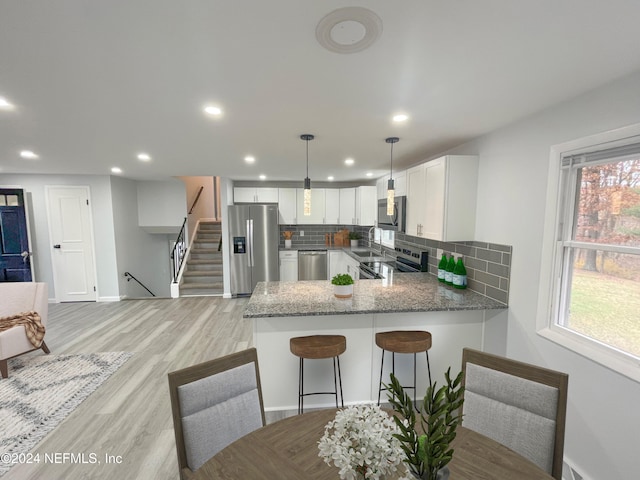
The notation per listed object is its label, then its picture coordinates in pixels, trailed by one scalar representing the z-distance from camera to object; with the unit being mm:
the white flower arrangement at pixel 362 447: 677
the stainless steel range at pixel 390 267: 3609
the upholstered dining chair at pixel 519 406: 1175
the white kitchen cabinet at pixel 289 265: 5863
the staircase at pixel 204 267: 5793
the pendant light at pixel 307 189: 2557
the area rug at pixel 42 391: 2094
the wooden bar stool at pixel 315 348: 2055
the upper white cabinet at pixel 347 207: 5959
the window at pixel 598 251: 1509
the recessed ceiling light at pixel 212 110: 1889
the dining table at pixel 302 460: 952
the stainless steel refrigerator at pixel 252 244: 5473
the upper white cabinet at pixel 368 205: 5395
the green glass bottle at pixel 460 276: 2779
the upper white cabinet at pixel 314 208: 5980
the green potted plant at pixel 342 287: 2439
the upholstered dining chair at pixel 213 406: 1182
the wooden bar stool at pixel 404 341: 2117
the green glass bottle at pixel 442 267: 3058
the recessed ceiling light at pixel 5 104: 1788
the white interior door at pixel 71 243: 5047
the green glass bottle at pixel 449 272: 2936
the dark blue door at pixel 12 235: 4766
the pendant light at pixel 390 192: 2693
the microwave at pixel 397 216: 3385
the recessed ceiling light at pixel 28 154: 3278
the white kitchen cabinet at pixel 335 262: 5812
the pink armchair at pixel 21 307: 2972
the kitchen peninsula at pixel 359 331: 2299
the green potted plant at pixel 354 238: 6184
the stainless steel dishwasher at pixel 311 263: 5832
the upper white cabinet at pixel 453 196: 2635
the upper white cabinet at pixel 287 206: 5898
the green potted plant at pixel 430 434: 680
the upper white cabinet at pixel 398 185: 3436
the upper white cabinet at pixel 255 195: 5790
